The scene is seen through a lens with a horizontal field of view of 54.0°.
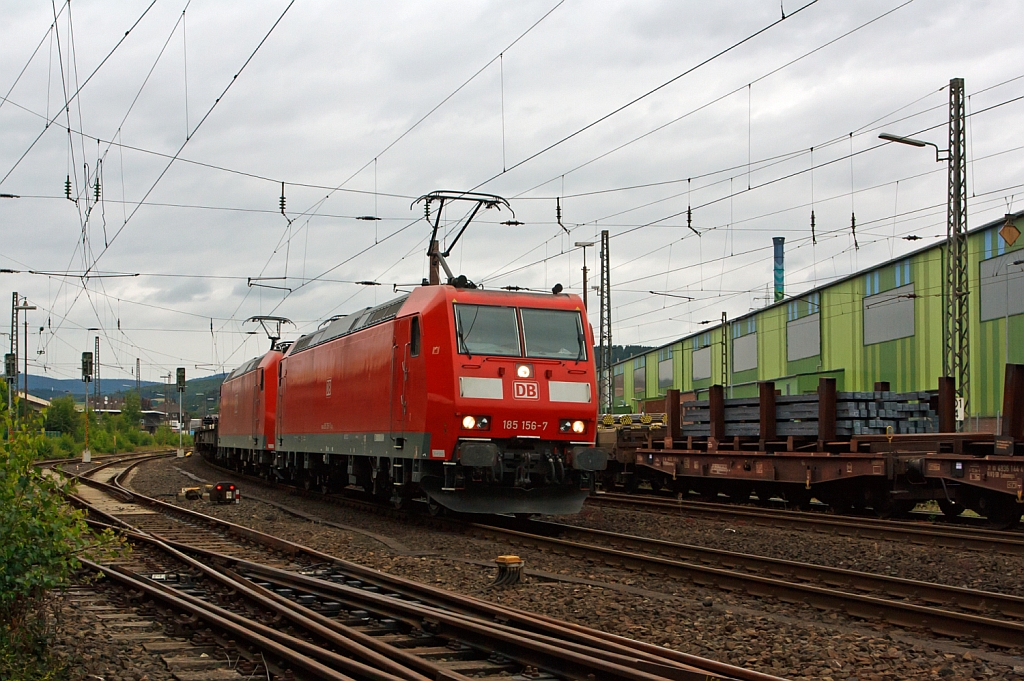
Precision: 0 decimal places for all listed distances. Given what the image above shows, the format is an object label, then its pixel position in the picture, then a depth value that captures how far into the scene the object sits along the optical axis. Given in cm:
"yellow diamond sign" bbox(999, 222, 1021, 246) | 2460
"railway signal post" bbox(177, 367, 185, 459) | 4912
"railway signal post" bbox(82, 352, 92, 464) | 4172
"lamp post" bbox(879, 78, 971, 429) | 2136
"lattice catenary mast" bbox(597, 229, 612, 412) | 3556
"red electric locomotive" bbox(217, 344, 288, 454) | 2777
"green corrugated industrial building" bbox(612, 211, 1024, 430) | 3475
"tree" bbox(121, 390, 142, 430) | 8200
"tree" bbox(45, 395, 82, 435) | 6062
